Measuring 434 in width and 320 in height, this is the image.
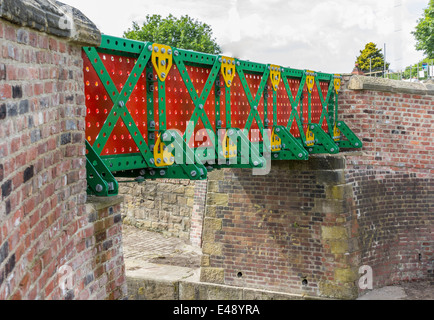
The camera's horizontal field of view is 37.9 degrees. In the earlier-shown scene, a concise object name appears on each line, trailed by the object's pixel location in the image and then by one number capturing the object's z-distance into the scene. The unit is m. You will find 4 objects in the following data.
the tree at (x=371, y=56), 53.19
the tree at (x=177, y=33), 43.03
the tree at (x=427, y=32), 37.44
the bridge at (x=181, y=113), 6.14
